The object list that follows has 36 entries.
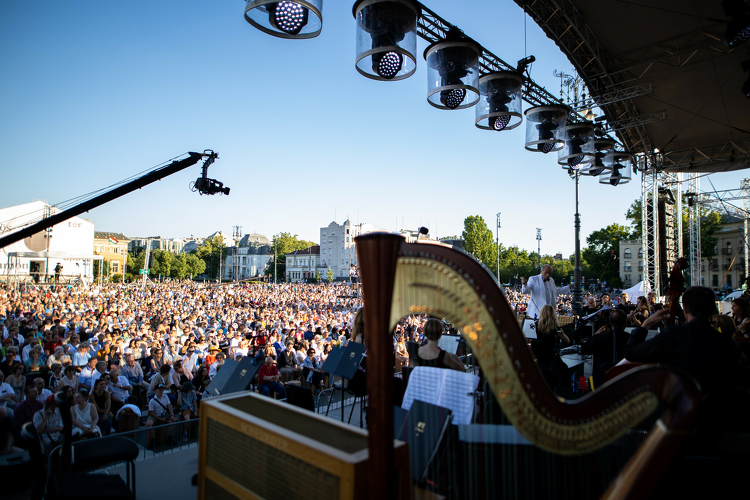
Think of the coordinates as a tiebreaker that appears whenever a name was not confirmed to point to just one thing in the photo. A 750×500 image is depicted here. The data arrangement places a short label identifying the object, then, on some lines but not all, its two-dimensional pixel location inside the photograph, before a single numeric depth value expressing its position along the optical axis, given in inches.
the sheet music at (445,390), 108.9
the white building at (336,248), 3772.1
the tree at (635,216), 1477.6
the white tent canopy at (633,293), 727.7
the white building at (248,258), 4330.7
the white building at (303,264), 3954.2
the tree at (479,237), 2151.8
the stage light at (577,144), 312.5
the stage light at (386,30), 156.3
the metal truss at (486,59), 202.7
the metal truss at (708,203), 738.1
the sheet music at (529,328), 276.0
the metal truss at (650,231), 513.3
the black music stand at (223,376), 154.6
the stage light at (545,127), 266.7
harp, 55.4
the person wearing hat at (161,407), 246.3
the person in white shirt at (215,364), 308.2
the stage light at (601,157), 359.9
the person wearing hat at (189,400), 260.5
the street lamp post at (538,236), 1292.1
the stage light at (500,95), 226.2
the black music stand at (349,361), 169.9
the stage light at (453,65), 194.5
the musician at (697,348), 91.7
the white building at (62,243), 1582.2
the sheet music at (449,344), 238.2
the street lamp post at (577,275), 533.6
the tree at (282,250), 3799.2
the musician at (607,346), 193.6
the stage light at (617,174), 405.4
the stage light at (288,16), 131.0
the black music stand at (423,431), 88.0
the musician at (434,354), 157.2
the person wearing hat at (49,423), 190.1
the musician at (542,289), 264.2
